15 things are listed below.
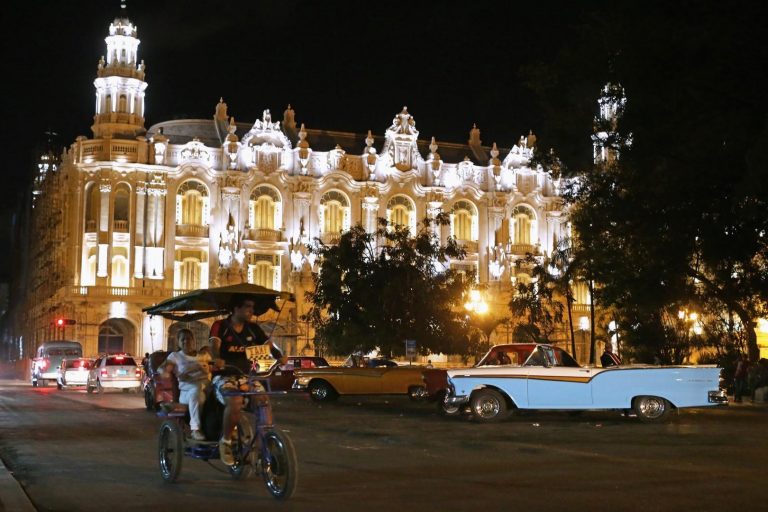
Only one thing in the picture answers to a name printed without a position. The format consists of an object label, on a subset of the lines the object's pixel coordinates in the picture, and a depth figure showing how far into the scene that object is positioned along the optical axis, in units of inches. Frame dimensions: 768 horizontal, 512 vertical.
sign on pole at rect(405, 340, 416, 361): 1447.8
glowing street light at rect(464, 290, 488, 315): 1904.5
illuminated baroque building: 2289.6
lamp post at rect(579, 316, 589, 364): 2620.6
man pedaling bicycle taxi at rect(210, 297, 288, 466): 412.8
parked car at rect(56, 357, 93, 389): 1563.7
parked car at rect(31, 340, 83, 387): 1797.5
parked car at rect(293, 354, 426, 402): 1103.0
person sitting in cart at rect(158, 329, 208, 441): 426.3
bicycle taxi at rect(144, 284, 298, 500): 385.4
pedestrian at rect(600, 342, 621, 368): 995.3
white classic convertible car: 780.0
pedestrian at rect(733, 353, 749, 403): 1194.0
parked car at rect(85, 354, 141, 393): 1379.2
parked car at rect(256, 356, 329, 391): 1263.5
